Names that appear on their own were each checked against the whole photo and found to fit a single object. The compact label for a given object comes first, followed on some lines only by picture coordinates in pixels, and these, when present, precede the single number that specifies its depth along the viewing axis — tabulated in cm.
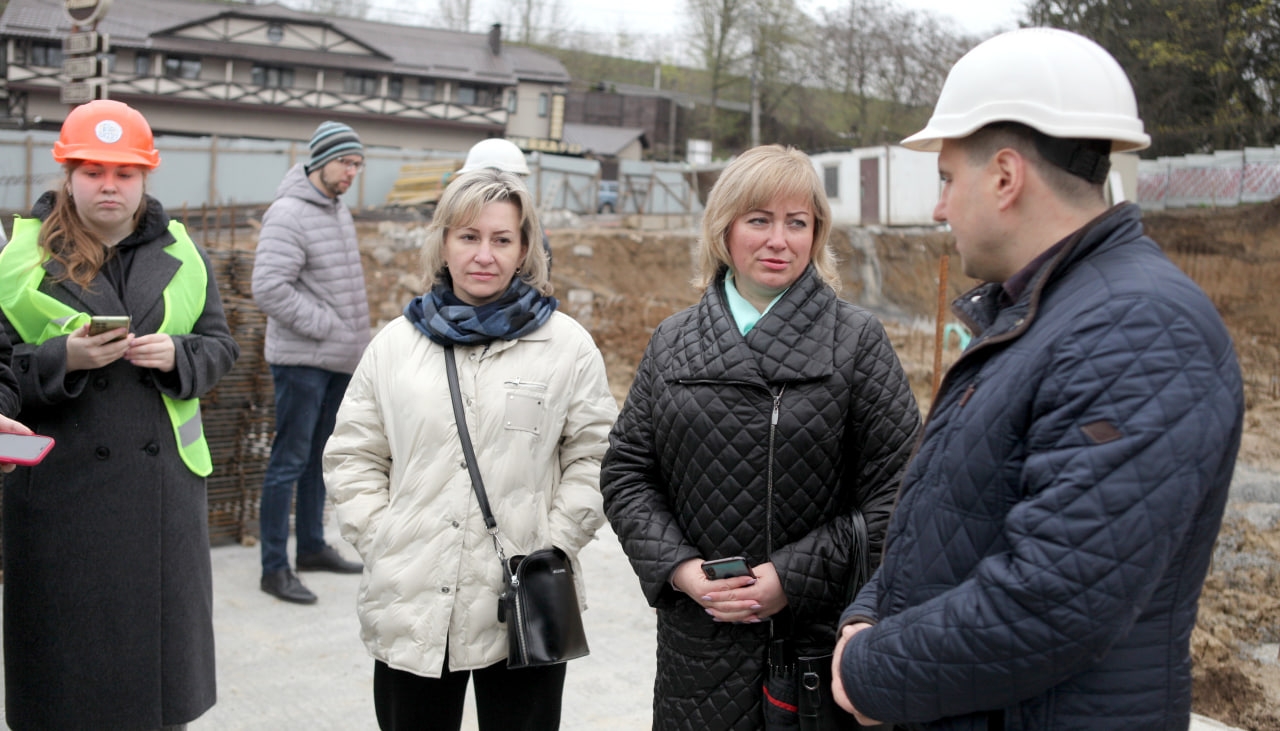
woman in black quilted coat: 238
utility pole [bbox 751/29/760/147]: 3944
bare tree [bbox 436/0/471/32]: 6304
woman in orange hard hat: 296
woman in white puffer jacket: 271
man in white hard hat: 142
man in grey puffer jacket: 480
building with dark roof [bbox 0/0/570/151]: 3853
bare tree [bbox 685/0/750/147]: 4559
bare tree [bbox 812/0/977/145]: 2167
